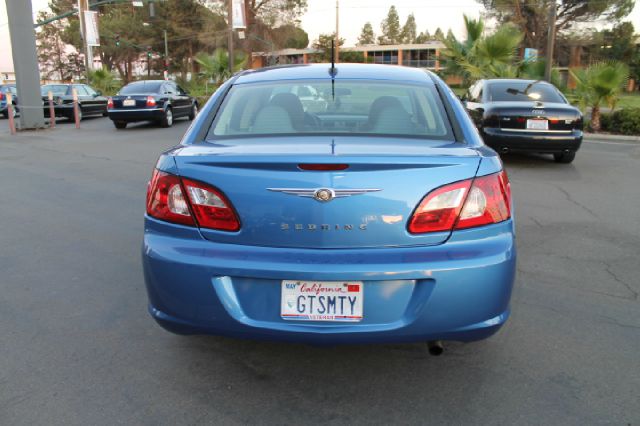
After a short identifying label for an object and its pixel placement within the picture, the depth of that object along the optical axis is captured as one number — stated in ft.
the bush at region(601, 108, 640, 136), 47.40
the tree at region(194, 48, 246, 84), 94.29
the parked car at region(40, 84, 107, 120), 64.23
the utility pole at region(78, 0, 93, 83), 106.22
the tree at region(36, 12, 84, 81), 233.14
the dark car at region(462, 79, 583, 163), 30.01
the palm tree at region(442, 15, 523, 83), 63.82
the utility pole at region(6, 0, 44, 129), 53.52
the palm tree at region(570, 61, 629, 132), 45.62
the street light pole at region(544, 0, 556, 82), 61.46
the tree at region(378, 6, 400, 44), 411.75
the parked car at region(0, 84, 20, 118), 70.28
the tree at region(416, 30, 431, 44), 359.21
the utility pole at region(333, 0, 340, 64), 181.16
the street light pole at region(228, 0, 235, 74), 91.67
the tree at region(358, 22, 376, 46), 411.38
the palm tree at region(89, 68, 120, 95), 119.14
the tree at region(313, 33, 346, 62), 172.46
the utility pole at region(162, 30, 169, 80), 175.39
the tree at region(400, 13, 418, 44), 416.46
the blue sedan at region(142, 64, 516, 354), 7.86
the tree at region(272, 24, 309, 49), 171.83
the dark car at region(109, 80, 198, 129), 55.36
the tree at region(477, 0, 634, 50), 141.38
